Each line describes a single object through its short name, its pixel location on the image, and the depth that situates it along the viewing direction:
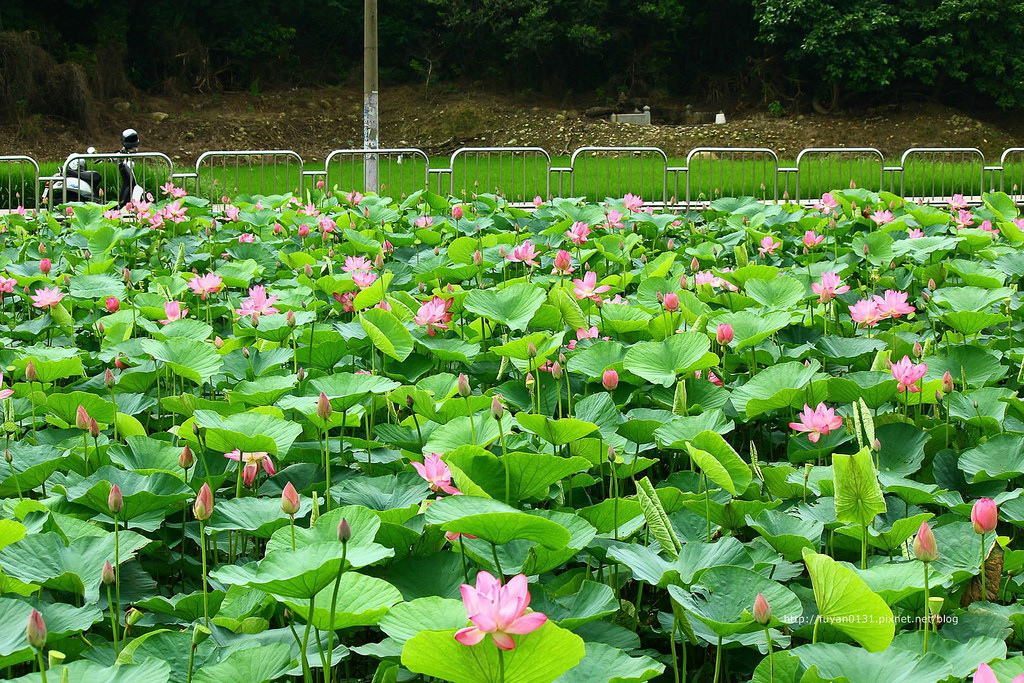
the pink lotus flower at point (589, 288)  8.46
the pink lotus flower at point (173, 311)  8.51
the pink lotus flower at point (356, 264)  9.74
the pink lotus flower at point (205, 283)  9.47
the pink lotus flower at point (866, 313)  7.78
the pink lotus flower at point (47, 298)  8.97
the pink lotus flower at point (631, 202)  16.15
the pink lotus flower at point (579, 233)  11.60
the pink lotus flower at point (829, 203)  15.25
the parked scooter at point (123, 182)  35.29
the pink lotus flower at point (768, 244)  12.48
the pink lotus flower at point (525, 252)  9.31
